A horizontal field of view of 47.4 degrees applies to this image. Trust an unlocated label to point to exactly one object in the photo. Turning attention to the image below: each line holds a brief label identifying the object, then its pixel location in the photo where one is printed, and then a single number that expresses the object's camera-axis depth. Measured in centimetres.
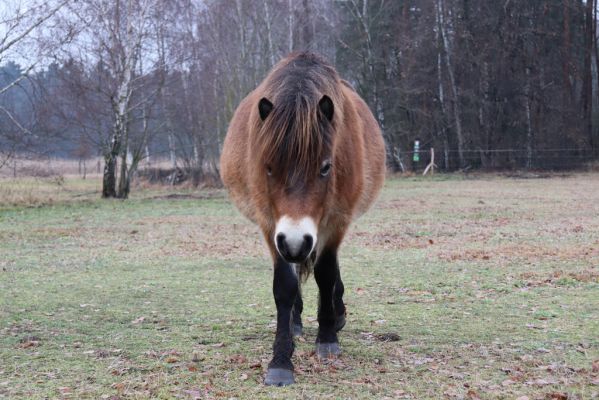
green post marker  3484
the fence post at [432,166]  3407
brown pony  389
